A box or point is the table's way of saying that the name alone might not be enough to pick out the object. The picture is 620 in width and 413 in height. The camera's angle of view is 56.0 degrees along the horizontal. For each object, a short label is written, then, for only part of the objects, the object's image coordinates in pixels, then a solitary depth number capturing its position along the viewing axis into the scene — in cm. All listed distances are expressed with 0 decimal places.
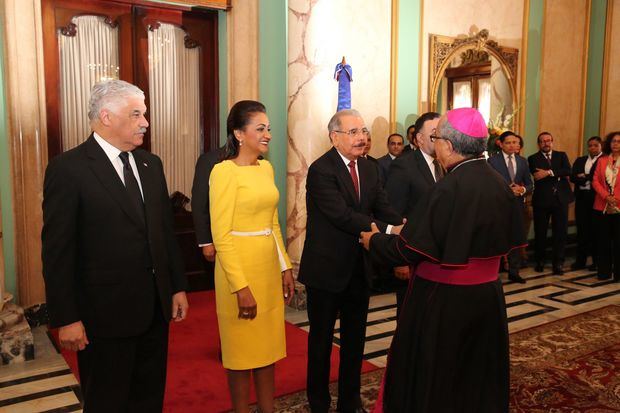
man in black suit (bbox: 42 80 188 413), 219
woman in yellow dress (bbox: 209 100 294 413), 274
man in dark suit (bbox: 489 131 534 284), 703
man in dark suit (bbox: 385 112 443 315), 354
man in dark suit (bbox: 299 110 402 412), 313
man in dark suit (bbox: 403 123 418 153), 637
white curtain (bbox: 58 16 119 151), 540
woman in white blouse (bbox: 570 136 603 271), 786
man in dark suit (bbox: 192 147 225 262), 407
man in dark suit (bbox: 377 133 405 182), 649
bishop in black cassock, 243
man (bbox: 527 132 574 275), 759
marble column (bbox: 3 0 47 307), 483
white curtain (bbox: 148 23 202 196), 591
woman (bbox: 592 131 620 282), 716
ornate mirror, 722
